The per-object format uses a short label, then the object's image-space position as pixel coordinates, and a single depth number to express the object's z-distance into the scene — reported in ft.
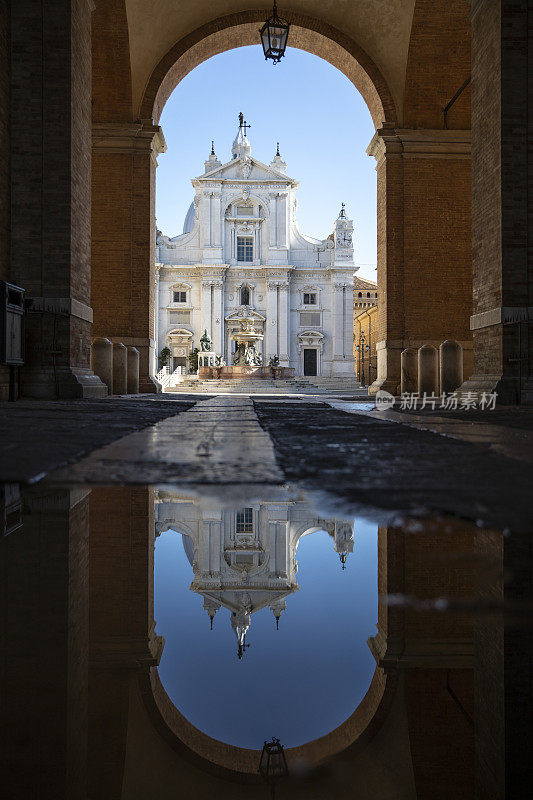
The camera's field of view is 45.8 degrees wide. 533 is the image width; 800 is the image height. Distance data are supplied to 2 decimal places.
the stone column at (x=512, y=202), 25.31
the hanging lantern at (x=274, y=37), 34.37
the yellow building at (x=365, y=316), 177.37
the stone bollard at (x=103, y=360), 33.45
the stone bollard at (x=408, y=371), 38.24
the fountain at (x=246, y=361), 98.53
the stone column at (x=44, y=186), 25.93
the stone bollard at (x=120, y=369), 36.63
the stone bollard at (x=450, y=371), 32.81
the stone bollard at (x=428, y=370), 34.94
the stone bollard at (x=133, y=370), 40.14
